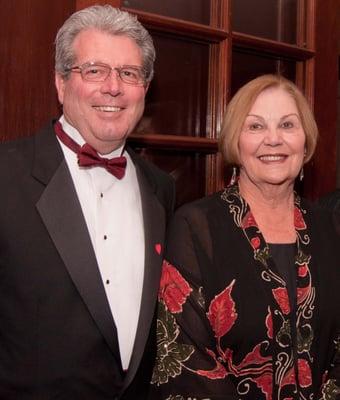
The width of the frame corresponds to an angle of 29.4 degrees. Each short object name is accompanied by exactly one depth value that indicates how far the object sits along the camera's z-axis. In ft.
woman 6.06
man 5.32
